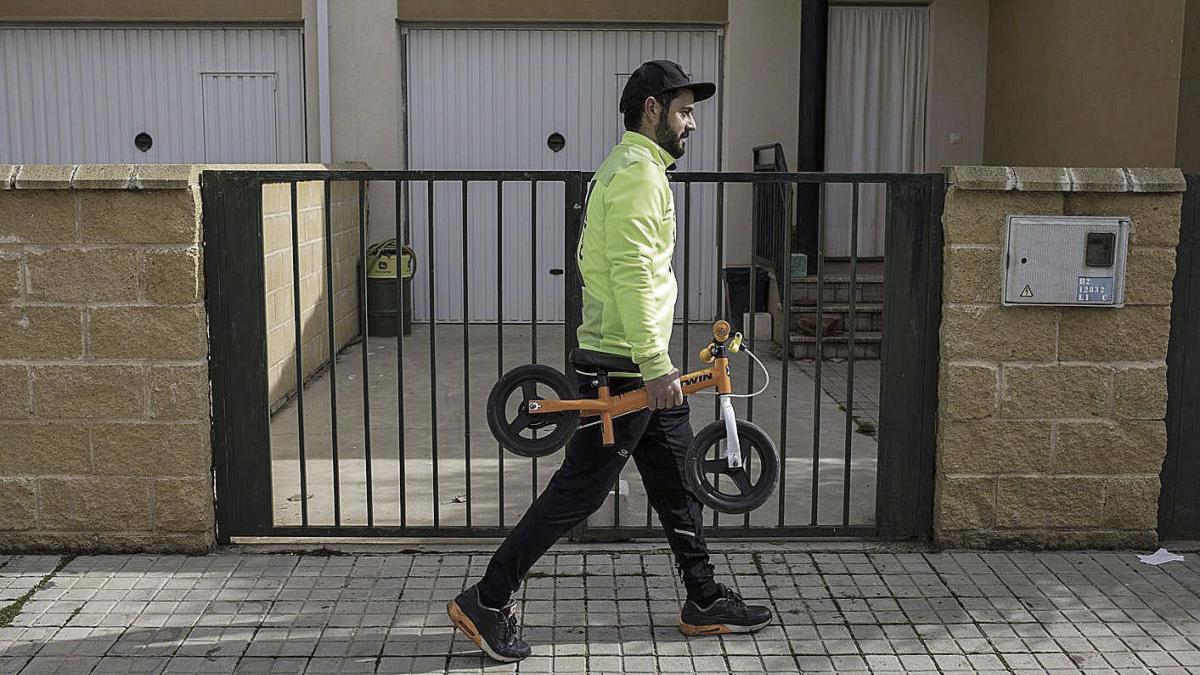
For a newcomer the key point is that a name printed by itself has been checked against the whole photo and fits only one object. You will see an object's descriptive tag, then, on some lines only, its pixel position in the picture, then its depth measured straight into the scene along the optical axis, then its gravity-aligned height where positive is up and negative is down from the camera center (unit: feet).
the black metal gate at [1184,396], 18.56 -2.86
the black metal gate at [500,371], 18.13 -2.53
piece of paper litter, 18.58 -5.13
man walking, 13.99 -2.00
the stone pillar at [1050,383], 18.22 -2.61
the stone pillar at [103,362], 17.75 -2.33
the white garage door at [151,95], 42.73 +3.24
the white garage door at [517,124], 43.34 +2.38
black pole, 40.06 +2.81
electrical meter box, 18.17 -0.88
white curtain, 42.73 +3.13
